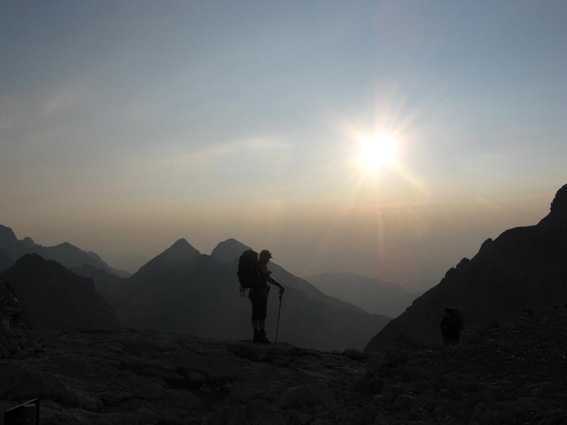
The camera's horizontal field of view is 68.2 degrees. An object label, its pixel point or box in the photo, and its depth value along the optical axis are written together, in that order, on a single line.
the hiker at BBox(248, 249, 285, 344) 12.71
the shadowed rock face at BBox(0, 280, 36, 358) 8.22
